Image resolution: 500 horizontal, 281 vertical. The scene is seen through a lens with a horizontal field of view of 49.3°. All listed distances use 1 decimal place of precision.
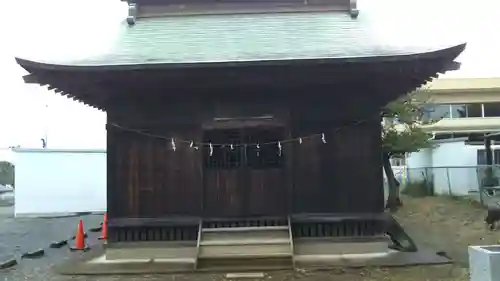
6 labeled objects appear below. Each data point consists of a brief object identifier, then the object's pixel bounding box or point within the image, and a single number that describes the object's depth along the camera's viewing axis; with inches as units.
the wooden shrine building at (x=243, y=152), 421.4
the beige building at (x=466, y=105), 1641.2
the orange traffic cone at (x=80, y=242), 522.6
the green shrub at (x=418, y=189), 896.8
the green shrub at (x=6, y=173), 2601.4
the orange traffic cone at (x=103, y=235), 588.1
